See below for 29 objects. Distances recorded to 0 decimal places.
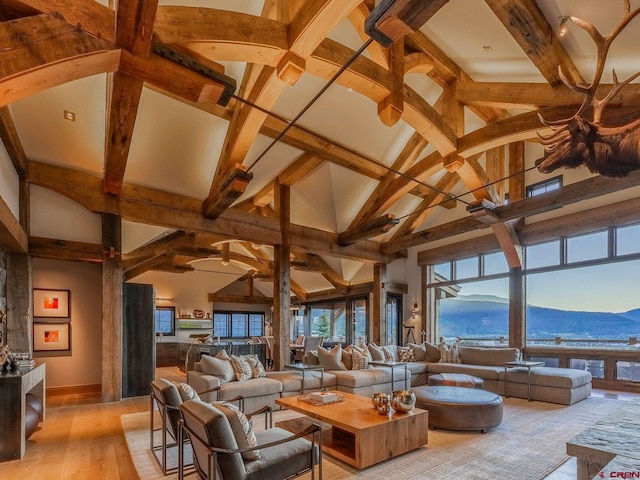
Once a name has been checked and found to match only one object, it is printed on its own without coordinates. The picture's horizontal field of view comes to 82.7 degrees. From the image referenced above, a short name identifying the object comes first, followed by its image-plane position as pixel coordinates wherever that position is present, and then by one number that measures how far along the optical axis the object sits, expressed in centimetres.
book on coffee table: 445
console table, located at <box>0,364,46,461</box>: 370
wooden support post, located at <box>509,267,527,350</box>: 864
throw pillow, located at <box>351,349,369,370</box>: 698
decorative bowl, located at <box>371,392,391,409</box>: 401
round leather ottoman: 448
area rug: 337
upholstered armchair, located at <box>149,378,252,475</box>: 326
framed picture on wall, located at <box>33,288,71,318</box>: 655
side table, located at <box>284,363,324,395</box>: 573
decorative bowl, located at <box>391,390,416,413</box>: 402
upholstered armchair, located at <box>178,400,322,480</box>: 226
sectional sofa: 535
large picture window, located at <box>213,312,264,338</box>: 1530
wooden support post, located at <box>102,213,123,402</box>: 593
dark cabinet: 654
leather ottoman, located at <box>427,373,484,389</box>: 606
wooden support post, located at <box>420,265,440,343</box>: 1087
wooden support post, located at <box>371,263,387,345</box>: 977
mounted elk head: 269
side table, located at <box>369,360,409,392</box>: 635
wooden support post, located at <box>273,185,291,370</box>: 758
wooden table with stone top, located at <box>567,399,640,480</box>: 169
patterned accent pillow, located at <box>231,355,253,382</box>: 554
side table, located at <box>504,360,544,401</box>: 636
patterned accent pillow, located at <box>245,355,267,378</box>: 579
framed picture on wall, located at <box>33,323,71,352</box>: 651
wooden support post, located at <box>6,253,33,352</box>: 539
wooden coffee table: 352
